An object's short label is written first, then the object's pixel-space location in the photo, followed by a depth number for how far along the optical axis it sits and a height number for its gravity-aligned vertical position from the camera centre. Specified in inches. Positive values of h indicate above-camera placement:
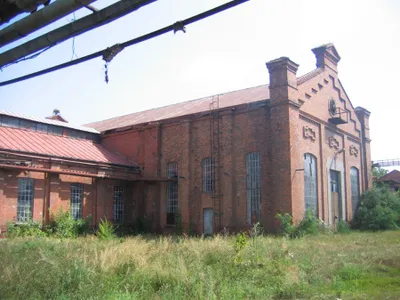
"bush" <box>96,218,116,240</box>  670.4 -61.3
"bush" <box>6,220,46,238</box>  709.3 -55.0
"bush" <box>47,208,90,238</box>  775.7 -53.1
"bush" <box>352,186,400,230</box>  907.4 -30.9
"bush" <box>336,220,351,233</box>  860.2 -62.5
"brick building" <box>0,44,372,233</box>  758.5 +76.8
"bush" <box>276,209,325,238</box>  710.5 -50.3
